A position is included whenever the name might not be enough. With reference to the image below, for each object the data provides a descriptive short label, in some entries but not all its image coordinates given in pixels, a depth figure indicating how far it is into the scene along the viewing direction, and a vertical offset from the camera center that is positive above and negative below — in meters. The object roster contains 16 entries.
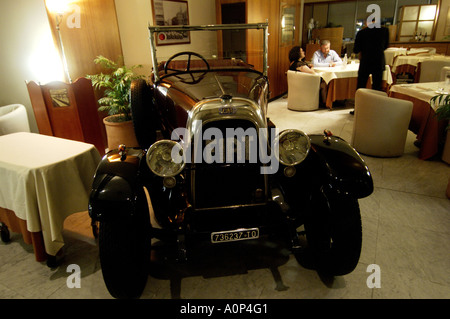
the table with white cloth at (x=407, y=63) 6.41 -0.59
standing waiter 4.79 -0.22
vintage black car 1.63 -0.83
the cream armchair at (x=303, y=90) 5.60 -0.93
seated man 6.05 -0.38
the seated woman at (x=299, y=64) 5.94 -0.48
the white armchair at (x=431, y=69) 5.23 -0.61
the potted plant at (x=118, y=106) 3.70 -0.68
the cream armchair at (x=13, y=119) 3.06 -0.65
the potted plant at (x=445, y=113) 2.74 -0.71
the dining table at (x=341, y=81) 5.57 -0.78
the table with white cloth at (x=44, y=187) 1.86 -0.83
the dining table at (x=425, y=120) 3.39 -0.95
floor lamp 3.41 +0.44
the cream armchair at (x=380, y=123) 3.35 -0.95
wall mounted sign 4.91 +0.47
